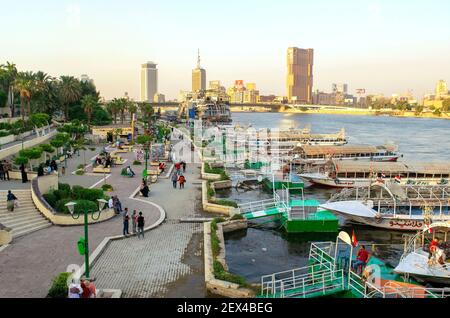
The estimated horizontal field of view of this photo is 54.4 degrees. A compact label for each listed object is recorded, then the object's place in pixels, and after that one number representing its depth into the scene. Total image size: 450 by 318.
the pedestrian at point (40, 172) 25.37
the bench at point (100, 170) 35.75
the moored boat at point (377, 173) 36.16
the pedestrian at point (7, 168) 28.78
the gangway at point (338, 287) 13.20
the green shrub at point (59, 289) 12.58
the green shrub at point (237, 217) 23.87
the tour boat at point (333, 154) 50.09
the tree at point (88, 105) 72.19
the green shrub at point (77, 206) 20.95
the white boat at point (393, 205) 25.23
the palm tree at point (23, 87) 49.62
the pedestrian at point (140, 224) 19.06
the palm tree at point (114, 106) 93.56
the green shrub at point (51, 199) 22.64
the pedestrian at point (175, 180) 31.27
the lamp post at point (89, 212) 13.87
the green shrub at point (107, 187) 28.11
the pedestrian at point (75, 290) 11.49
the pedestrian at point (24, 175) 27.55
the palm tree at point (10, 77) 60.44
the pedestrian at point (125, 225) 19.24
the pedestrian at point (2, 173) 28.48
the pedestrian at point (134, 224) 19.55
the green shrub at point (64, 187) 24.83
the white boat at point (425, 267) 16.50
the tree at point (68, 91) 75.44
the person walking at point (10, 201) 21.12
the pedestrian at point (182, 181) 31.34
